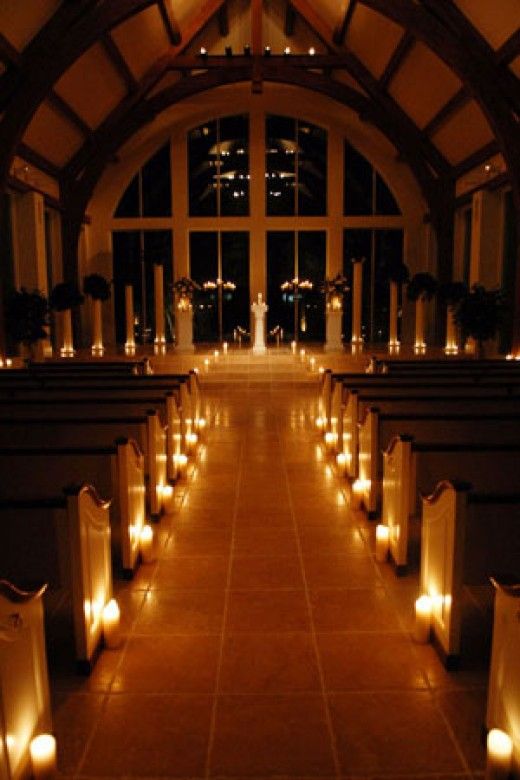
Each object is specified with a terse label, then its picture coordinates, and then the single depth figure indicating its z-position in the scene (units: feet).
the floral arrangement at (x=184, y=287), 49.93
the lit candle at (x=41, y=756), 7.02
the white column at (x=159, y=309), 48.60
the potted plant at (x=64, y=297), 42.93
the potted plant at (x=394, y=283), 49.29
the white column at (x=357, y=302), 47.39
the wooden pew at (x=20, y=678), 6.60
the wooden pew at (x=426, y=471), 12.59
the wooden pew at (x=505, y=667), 6.99
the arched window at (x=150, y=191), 58.18
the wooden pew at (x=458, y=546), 9.37
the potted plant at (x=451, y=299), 42.37
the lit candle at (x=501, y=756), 6.92
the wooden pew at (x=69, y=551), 9.30
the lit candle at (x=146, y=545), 13.54
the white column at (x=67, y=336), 45.42
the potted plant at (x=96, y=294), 48.24
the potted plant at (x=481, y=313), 36.01
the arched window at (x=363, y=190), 58.49
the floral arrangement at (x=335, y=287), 49.55
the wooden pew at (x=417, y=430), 15.40
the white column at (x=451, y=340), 45.32
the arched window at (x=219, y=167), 57.93
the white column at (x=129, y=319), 48.99
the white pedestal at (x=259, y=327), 48.06
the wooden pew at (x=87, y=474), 12.70
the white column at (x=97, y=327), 47.96
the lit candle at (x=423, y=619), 10.12
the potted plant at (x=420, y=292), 47.70
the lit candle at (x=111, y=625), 10.14
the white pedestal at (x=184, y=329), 49.75
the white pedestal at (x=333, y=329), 49.06
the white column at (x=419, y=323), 48.29
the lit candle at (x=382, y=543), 13.41
